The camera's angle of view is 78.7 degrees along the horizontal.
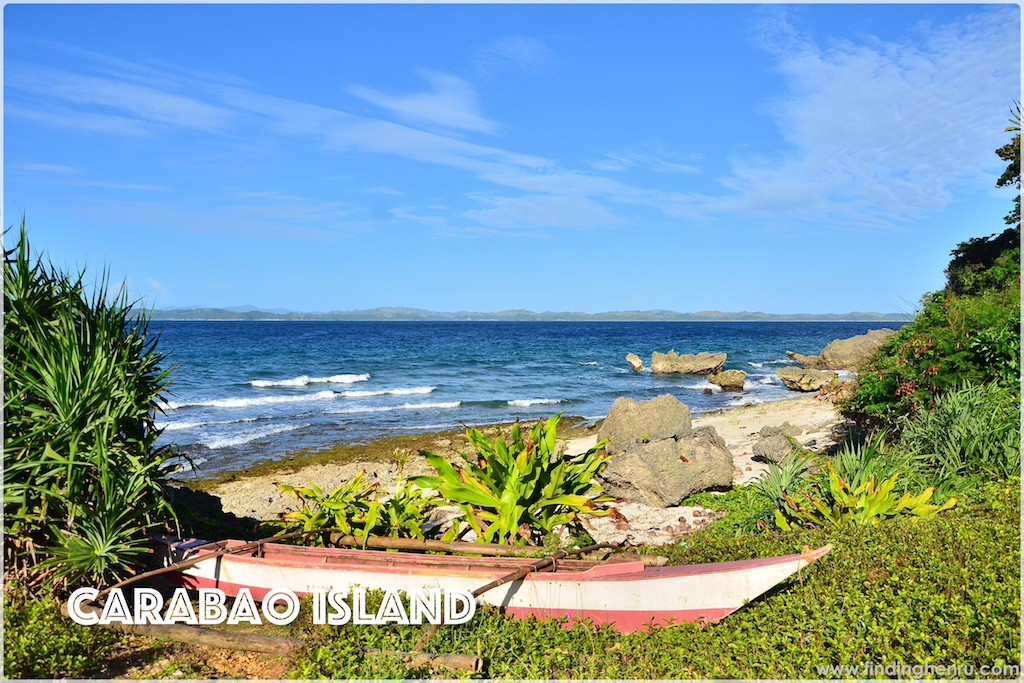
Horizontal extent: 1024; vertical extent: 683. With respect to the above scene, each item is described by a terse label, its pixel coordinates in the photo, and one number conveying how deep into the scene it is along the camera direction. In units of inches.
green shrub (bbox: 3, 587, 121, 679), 174.1
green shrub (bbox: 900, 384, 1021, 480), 286.7
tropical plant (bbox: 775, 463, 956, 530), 246.5
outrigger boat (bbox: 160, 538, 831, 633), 194.2
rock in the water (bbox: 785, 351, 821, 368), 1765.0
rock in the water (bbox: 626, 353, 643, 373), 1825.8
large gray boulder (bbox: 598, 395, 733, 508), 392.5
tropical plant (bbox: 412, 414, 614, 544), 246.7
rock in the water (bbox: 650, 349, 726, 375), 1629.2
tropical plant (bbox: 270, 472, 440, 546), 249.9
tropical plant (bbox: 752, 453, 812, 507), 298.4
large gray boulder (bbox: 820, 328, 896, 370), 1664.6
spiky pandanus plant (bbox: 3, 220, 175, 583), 196.2
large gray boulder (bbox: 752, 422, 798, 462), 474.3
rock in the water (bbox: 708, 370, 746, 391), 1382.9
